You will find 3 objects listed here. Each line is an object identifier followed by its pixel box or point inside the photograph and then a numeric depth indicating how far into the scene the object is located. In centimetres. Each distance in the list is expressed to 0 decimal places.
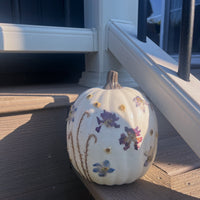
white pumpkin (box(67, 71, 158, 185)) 57
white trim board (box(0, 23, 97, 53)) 89
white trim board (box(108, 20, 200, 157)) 62
